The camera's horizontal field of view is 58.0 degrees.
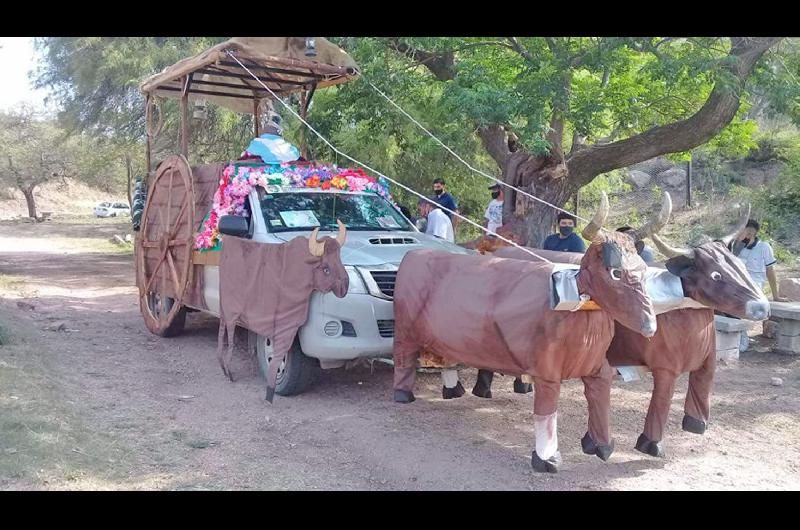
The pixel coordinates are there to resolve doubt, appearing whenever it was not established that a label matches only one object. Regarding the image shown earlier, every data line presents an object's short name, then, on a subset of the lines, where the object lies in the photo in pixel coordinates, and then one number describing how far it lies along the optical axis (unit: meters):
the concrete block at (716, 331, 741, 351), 8.57
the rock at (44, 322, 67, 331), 9.81
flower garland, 7.80
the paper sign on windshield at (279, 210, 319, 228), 7.55
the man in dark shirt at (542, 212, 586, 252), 7.52
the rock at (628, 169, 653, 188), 26.50
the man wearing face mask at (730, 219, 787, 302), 9.20
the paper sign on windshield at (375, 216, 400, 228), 7.94
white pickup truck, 6.30
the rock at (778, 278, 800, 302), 10.24
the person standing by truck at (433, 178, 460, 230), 10.41
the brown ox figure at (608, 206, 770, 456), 4.89
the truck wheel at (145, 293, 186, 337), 9.30
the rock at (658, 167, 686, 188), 26.03
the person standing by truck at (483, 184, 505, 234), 10.88
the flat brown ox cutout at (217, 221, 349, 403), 6.21
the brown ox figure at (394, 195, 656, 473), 4.57
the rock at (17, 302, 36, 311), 11.38
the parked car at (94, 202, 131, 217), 48.25
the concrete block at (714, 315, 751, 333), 8.55
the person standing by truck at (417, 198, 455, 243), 9.21
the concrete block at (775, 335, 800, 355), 8.90
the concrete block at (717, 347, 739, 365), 8.55
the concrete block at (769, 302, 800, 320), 8.80
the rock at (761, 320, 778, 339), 9.63
